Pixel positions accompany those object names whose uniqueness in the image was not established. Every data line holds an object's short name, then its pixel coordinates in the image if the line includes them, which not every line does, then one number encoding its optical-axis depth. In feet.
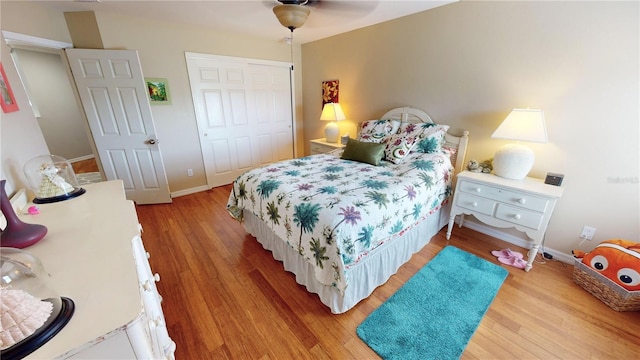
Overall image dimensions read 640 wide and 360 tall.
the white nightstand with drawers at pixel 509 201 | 6.24
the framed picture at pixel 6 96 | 4.53
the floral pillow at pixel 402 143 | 8.30
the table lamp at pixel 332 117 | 11.64
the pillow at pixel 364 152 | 8.23
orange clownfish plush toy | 5.23
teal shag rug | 4.73
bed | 5.07
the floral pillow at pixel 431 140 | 8.30
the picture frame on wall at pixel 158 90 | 10.07
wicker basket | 5.30
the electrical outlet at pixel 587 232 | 6.69
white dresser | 2.01
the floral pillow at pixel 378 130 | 9.47
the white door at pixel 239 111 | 11.46
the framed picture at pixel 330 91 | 12.54
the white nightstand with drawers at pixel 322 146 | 11.54
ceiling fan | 6.24
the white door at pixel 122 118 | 8.85
